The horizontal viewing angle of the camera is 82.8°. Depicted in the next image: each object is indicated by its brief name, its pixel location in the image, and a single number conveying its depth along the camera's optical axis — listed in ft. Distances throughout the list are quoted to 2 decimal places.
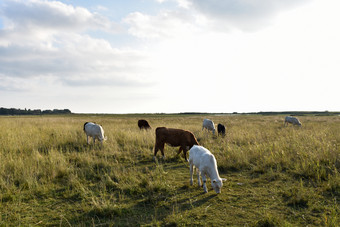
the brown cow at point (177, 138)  25.95
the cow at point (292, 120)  73.61
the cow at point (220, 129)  50.46
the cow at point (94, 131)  35.55
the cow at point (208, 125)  53.88
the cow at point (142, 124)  60.08
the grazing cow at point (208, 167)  15.90
